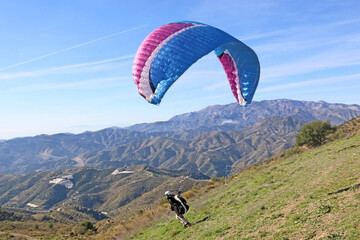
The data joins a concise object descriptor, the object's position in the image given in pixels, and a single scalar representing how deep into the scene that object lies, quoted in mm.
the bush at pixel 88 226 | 42509
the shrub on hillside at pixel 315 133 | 52344
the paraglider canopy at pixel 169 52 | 14156
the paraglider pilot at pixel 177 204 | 13532
